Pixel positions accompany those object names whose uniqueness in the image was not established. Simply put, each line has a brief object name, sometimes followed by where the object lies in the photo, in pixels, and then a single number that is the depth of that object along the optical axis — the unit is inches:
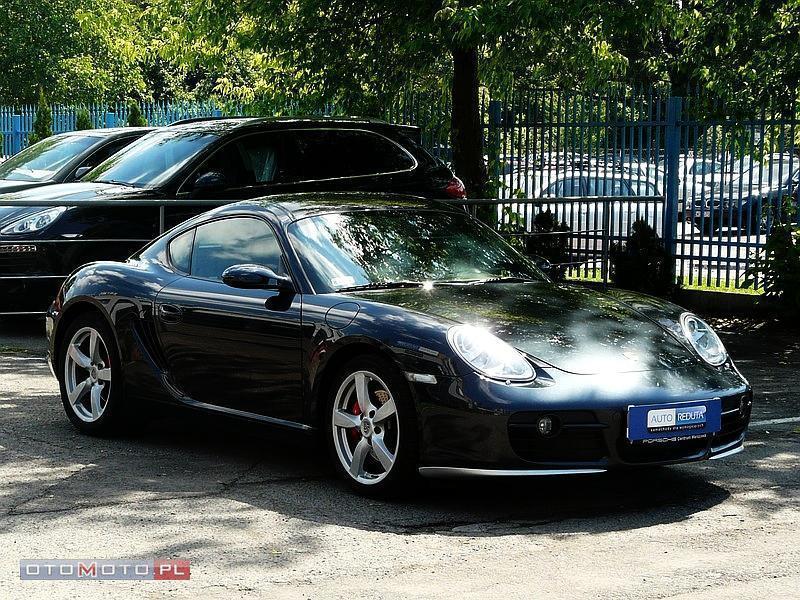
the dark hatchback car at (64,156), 613.0
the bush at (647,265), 625.9
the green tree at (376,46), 605.6
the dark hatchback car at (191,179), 492.7
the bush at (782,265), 556.7
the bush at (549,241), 650.2
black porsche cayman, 250.1
